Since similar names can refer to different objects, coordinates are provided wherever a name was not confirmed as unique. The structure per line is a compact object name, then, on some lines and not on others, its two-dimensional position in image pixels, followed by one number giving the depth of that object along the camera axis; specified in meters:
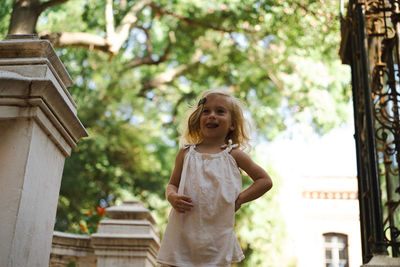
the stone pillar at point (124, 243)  4.70
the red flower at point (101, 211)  6.65
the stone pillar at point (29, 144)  2.27
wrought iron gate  3.84
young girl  2.57
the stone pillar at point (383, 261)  3.38
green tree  11.05
